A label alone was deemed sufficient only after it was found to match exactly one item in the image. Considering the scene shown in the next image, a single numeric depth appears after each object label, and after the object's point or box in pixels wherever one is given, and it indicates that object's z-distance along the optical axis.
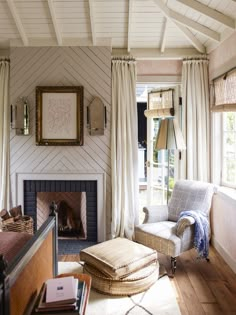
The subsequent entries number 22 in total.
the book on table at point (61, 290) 1.53
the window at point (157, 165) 3.86
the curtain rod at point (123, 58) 3.58
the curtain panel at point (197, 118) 3.55
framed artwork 3.52
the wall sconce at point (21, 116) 3.48
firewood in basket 3.29
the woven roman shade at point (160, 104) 3.77
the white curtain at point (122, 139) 3.56
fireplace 3.56
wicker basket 3.15
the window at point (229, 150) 3.20
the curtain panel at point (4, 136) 3.58
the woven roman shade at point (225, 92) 2.87
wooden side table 1.77
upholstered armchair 2.79
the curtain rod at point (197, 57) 3.56
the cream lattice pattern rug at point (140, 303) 2.23
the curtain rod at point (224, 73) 2.87
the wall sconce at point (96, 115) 3.50
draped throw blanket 2.86
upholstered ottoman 2.41
